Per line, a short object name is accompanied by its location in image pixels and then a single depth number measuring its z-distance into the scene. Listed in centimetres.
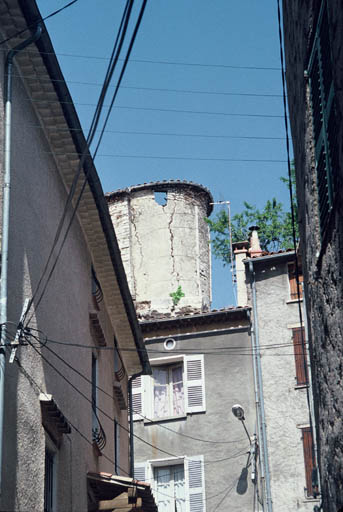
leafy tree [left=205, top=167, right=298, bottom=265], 3368
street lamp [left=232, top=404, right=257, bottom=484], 2428
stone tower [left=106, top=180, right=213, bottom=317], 3231
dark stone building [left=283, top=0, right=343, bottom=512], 756
